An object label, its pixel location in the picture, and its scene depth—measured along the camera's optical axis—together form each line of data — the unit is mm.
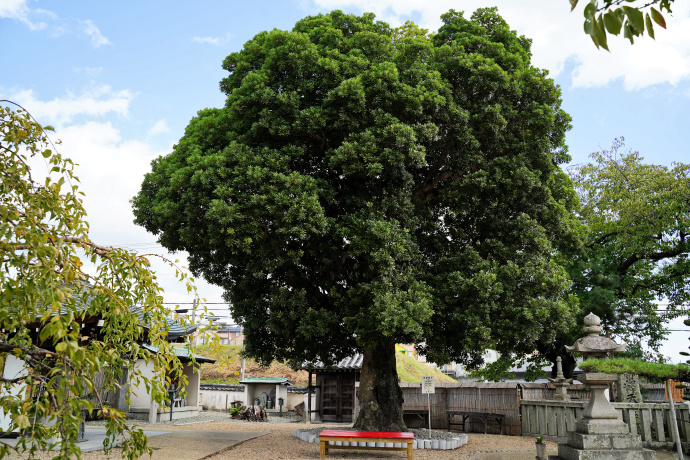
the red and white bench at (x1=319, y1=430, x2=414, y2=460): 10641
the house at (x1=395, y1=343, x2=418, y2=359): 41600
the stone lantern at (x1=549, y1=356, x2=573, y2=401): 16906
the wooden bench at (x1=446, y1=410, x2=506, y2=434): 17766
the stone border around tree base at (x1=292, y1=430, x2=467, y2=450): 10988
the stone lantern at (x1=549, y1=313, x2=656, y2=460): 9172
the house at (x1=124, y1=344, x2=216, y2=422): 19992
